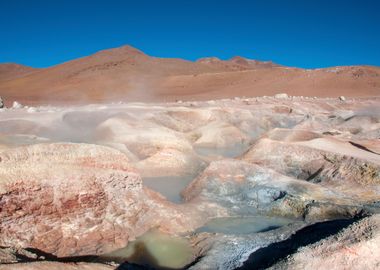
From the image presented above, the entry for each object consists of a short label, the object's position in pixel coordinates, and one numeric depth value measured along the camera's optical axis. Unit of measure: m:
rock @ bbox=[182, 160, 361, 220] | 11.16
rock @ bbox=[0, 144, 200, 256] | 8.84
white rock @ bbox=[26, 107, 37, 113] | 24.69
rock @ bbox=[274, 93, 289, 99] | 47.40
